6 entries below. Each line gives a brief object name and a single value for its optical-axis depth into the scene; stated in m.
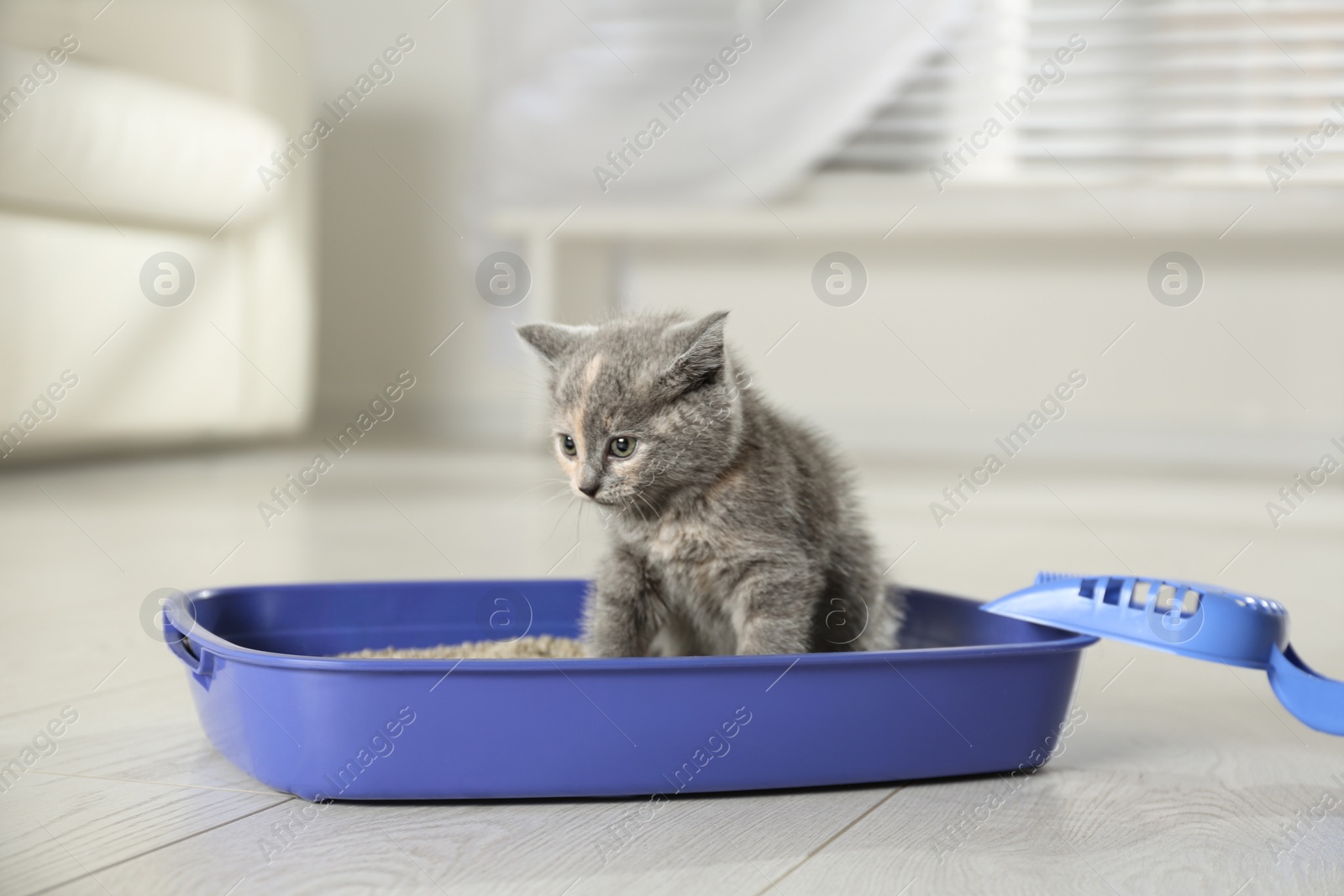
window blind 4.26
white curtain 4.46
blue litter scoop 1.34
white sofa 3.30
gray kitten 1.38
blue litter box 1.31
